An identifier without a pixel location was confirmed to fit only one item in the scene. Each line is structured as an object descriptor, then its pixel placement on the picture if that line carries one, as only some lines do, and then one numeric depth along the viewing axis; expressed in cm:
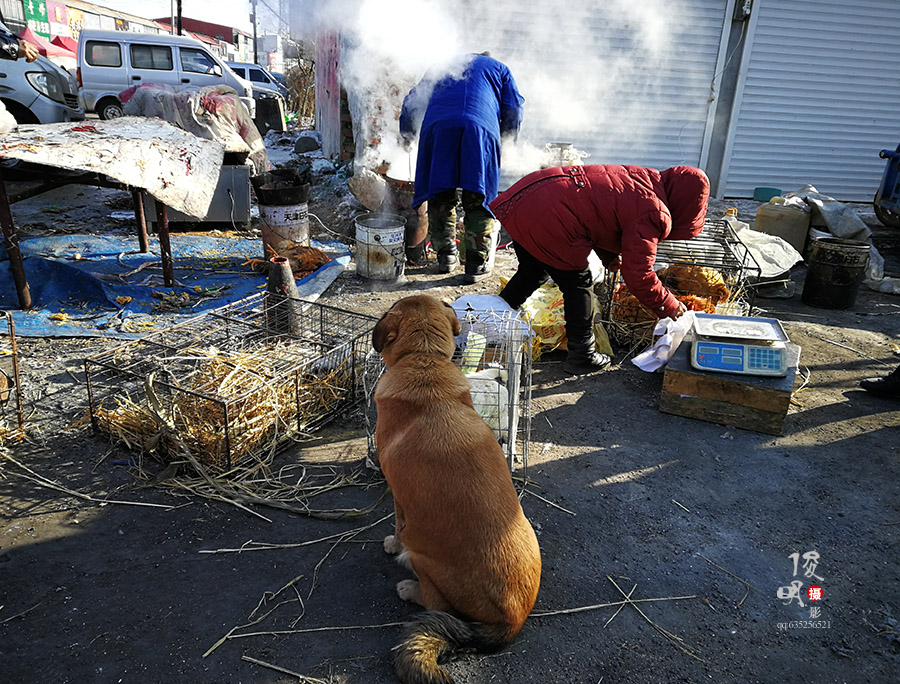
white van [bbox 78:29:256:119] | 1384
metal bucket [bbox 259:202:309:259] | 695
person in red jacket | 443
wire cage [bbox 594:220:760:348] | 545
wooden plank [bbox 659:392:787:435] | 427
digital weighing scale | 427
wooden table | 503
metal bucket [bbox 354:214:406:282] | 684
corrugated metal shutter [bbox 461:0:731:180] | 1052
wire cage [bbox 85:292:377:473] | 363
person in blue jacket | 657
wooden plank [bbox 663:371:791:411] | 419
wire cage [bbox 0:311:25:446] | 378
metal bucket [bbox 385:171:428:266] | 758
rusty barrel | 660
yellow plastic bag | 529
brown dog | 230
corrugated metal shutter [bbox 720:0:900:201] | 1096
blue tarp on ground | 549
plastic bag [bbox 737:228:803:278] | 653
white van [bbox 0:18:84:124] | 1133
